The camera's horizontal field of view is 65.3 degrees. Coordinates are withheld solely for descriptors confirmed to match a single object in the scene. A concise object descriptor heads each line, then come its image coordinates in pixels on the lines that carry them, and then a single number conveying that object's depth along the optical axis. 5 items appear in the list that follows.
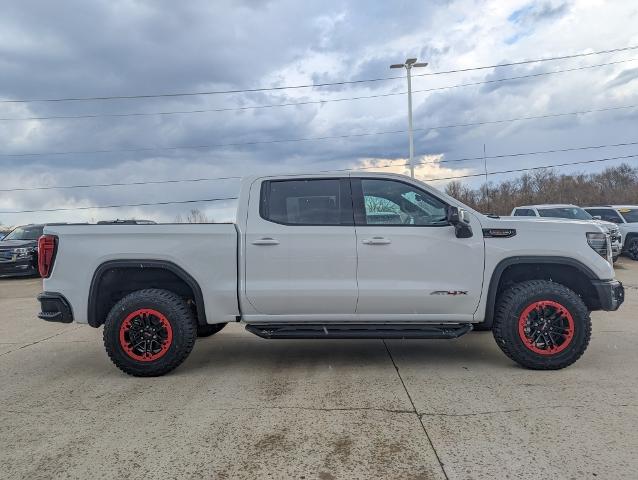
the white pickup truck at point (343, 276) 4.81
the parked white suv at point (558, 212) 15.05
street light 24.55
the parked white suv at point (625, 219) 16.41
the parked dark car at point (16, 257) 15.13
